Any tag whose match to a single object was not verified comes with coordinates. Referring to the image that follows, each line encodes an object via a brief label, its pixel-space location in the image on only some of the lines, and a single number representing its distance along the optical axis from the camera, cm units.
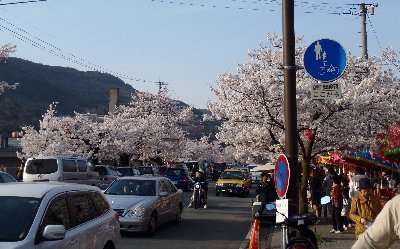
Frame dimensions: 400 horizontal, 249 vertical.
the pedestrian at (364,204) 832
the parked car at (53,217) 635
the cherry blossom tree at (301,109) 1672
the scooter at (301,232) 598
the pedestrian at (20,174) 2758
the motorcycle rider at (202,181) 2417
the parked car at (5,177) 1909
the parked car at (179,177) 3658
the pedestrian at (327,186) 1869
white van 2180
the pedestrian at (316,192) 1895
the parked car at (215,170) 5966
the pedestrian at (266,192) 1785
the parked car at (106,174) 2838
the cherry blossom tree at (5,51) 3334
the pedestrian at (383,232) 402
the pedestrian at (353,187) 1488
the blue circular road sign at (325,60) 888
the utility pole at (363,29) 2695
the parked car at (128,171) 3279
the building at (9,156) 5312
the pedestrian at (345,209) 1650
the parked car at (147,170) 3456
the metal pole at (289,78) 916
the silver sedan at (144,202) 1463
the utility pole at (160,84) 8298
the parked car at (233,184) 3422
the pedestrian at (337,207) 1517
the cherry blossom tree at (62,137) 4262
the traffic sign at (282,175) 848
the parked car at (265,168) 3130
